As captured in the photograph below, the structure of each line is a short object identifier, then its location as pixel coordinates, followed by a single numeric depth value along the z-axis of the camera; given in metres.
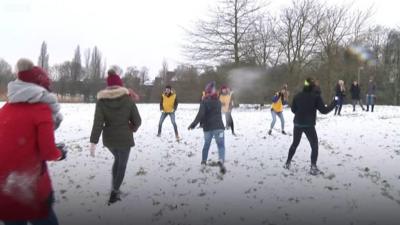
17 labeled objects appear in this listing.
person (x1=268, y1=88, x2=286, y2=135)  15.25
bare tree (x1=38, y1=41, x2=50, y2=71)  51.09
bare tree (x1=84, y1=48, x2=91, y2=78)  66.00
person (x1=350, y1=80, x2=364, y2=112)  24.91
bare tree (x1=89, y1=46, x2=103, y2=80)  63.50
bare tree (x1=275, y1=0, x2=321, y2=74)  42.47
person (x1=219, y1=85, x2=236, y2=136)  15.40
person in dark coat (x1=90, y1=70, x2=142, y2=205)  6.78
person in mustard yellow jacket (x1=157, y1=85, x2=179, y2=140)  14.48
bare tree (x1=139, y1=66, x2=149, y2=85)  81.30
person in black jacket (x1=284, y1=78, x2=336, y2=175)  8.80
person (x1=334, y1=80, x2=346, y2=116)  22.14
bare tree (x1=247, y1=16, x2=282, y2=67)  39.56
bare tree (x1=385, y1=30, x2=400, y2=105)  59.72
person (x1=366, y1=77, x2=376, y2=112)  24.27
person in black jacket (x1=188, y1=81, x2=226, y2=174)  9.33
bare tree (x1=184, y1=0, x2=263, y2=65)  38.97
